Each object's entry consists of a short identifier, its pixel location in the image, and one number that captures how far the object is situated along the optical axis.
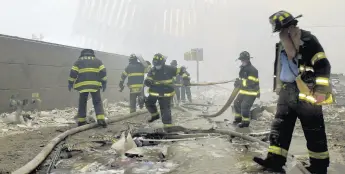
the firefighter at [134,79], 8.85
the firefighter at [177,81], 13.16
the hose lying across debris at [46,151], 3.07
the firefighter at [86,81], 6.41
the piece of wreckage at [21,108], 6.55
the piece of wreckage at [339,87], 10.27
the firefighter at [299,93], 2.88
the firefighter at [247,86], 6.69
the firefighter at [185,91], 14.12
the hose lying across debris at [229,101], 7.49
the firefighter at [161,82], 6.07
